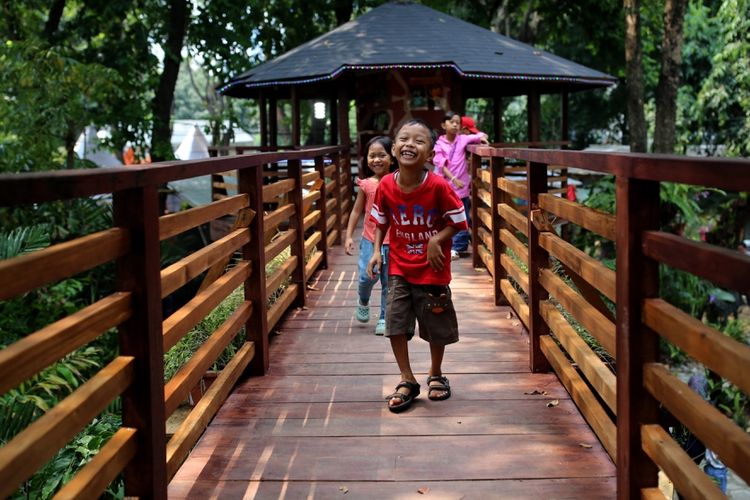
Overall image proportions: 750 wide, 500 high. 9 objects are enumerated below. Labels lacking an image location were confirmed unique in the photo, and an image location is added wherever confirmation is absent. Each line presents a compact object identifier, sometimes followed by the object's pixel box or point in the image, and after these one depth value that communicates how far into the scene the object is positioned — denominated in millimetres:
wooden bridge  2543
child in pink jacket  10219
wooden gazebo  17797
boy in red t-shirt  4918
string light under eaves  17266
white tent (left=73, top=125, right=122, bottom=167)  32900
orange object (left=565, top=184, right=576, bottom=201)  17969
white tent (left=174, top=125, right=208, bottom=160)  36219
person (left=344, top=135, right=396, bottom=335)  6215
